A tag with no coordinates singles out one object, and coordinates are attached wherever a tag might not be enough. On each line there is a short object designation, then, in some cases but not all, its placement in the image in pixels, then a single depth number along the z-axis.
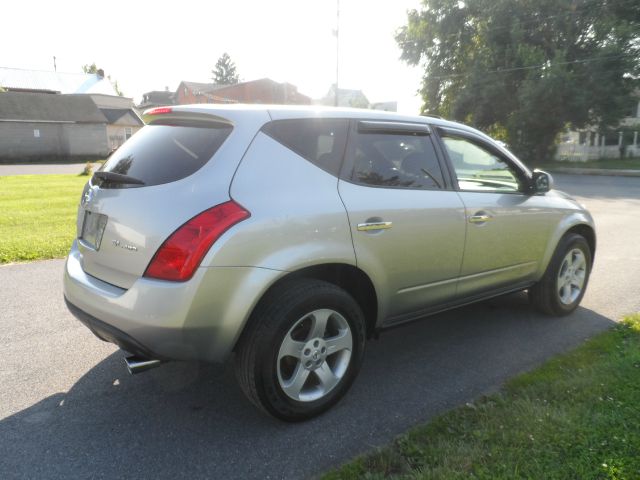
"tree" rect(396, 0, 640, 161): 26.36
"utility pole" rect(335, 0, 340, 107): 24.16
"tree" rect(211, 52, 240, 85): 109.56
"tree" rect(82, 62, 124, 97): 97.07
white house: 33.78
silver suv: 2.54
